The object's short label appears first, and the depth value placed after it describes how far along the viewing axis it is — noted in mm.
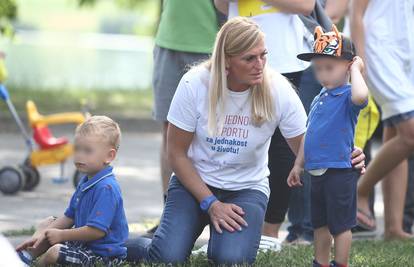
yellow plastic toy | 17966
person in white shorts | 13275
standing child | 9937
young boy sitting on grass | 10298
